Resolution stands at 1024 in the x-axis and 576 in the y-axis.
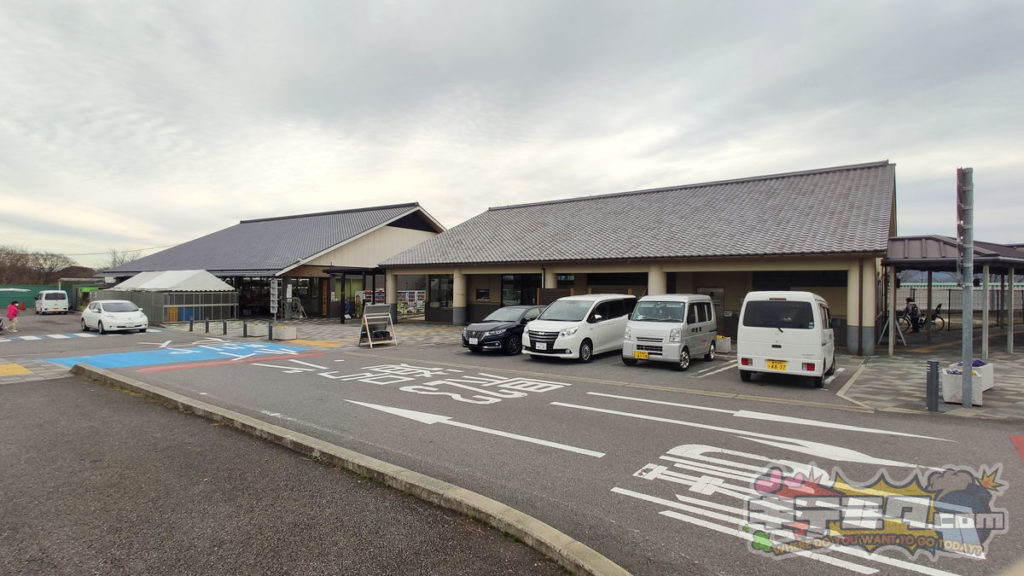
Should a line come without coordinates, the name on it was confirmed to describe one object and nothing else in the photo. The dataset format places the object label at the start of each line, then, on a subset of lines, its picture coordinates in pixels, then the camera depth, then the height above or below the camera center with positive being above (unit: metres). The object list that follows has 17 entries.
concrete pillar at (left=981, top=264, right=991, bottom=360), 12.02 -0.84
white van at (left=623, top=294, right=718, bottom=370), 12.25 -1.15
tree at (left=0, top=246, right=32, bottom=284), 54.94 +1.75
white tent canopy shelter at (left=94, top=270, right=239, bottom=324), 26.53 -0.71
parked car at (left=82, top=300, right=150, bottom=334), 21.79 -1.47
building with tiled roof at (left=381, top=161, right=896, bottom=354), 15.79 +1.34
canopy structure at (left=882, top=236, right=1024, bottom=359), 14.02 +0.73
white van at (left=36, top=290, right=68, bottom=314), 35.25 -1.34
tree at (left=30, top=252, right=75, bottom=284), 58.38 +2.01
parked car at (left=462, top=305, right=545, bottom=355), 15.14 -1.52
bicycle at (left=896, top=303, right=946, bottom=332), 23.06 -1.66
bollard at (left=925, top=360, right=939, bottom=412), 8.10 -1.62
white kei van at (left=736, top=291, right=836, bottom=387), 10.04 -1.04
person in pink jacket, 21.77 -1.35
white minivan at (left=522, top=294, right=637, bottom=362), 13.39 -1.18
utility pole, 8.36 +0.52
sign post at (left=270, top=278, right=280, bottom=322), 19.80 -0.49
